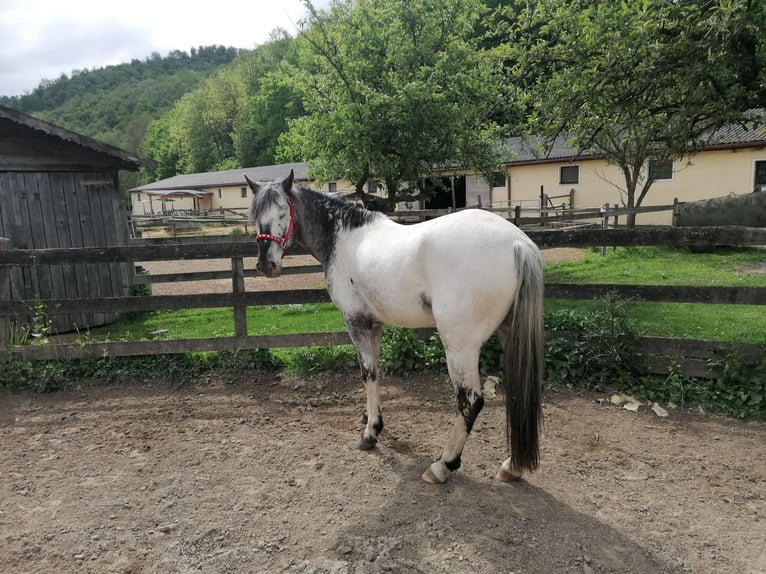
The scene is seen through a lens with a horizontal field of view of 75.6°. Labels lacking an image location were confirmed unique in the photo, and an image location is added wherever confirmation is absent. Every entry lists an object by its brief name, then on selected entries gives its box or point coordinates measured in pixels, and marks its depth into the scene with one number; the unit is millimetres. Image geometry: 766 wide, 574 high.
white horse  2912
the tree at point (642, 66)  4457
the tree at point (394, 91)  8945
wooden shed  6910
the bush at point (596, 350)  4438
